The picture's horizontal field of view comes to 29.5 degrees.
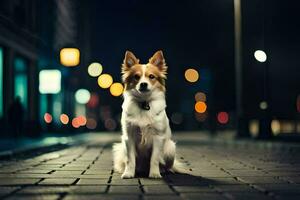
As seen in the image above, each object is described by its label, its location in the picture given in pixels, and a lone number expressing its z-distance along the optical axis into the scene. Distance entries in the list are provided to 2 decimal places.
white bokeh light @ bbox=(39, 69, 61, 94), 31.61
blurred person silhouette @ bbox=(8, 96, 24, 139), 24.59
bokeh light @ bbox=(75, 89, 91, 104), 50.44
